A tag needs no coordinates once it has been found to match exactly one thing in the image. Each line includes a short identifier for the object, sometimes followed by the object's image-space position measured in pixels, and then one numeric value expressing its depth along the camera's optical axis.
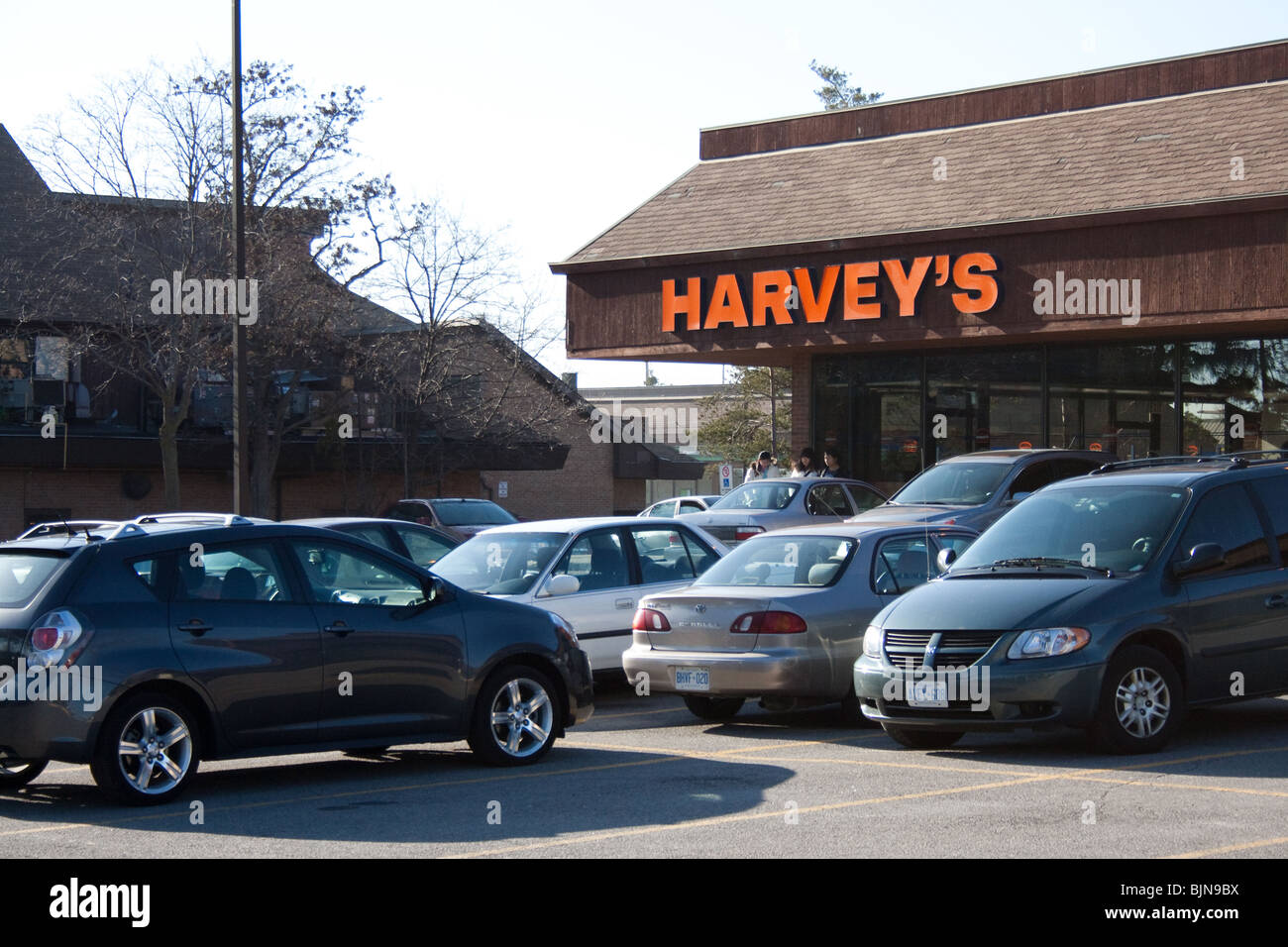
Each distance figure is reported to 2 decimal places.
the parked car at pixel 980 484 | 17.06
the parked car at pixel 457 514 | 29.11
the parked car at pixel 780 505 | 19.78
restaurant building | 21.70
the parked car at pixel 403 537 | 16.67
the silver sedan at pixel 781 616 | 11.55
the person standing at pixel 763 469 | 23.98
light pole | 22.67
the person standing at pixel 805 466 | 23.47
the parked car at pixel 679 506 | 29.85
